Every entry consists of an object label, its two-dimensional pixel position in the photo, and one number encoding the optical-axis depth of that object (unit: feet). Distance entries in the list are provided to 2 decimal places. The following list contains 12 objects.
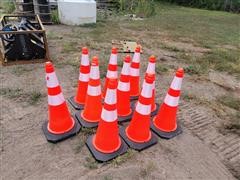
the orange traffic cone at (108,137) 5.53
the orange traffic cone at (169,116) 6.35
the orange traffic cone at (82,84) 7.28
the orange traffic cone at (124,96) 6.75
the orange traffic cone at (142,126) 5.86
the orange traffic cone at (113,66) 7.07
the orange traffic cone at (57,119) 6.03
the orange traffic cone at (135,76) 7.51
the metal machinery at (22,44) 10.17
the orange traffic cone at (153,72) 7.06
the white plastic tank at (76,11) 17.03
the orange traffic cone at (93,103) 6.48
